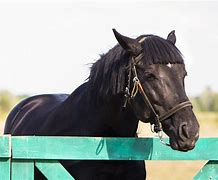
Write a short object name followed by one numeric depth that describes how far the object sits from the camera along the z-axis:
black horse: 7.82
